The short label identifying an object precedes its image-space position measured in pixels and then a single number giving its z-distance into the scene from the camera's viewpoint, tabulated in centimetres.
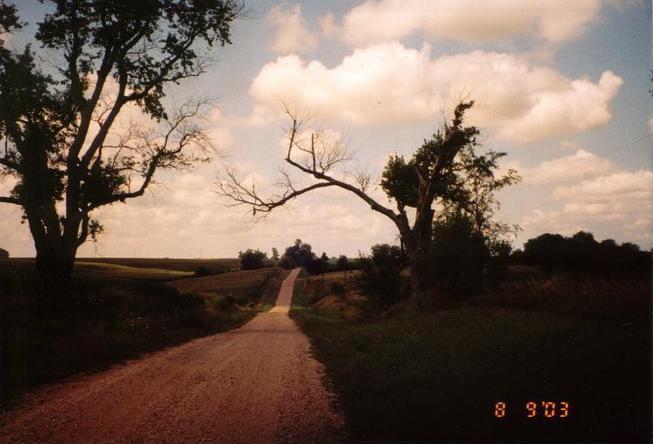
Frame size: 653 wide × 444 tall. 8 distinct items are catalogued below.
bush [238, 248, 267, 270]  10894
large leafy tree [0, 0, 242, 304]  1585
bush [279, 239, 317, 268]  14962
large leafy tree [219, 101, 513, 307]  2034
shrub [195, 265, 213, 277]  8500
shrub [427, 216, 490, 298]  2295
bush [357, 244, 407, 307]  2684
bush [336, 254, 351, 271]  8338
